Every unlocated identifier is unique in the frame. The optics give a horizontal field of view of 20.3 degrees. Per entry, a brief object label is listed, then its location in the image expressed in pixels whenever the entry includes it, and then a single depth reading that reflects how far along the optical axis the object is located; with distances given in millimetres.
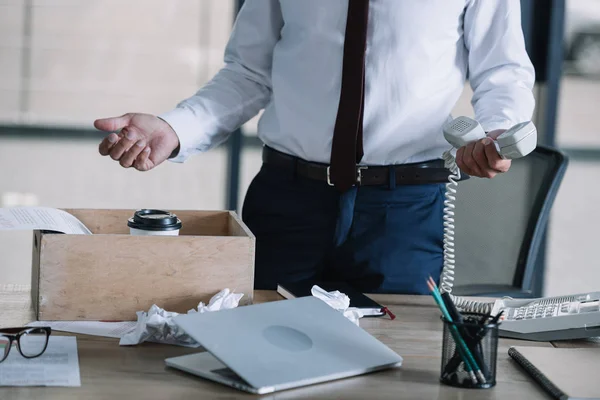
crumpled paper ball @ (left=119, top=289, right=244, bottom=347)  2880
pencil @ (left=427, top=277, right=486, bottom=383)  2735
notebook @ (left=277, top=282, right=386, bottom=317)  3118
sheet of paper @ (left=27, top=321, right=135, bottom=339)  2928
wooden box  2964
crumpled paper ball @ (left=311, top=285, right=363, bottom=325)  3022
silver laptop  2703
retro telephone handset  3045
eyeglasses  2764
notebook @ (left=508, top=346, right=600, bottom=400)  2712
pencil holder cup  2732
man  3520
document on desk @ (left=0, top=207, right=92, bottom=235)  2973
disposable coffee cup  3050
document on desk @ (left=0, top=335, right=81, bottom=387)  2678
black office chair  3960
